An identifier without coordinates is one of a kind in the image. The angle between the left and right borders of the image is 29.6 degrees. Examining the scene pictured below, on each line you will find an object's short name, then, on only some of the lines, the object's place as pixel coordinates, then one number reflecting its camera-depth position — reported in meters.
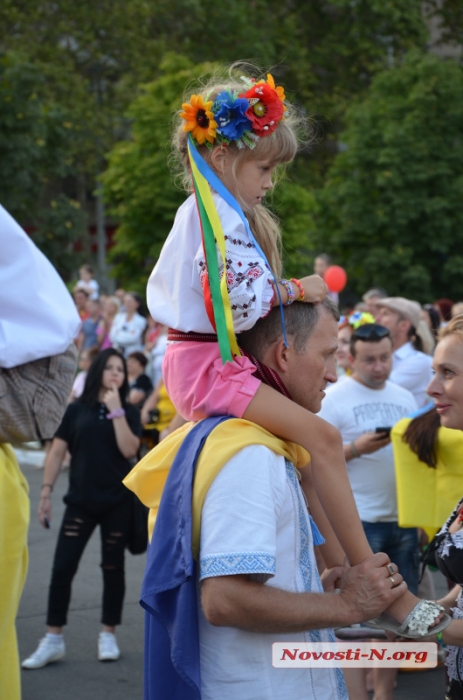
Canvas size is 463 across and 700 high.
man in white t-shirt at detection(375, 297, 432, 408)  6.79
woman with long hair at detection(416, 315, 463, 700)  2.80
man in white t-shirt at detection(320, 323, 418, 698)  5.06
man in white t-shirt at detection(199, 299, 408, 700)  1.99
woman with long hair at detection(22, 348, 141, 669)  5.43
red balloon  13.70
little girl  2.26
